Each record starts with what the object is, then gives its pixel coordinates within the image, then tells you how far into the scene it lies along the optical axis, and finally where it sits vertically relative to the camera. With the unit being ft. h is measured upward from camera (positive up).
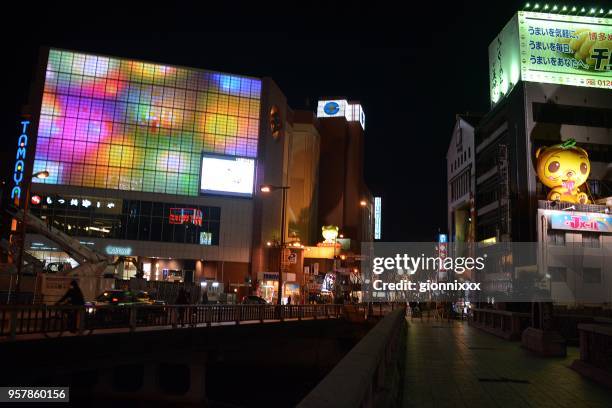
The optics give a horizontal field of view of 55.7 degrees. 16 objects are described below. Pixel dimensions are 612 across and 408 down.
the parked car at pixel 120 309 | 67.21 -3.12
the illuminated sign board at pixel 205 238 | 225.76 +19.19
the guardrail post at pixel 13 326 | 50.00 -3.91
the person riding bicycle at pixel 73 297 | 65.10 -1.61
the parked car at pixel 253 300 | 161.70 -2.88
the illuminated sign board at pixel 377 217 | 537.89 +72.92
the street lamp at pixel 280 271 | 123.25 +4.11
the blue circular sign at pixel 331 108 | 362.12 +114.47
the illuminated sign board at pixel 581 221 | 186.60 +25.77
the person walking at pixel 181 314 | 79.91 -3.72
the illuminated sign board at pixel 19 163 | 212.43 +43.32
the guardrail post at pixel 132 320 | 65.55 -3.91
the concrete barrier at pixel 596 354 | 39.19 -3.69
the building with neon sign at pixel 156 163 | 216.13 +47.28
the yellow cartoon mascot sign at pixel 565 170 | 186.09 +41.96
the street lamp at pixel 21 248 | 94.58 +5.40
